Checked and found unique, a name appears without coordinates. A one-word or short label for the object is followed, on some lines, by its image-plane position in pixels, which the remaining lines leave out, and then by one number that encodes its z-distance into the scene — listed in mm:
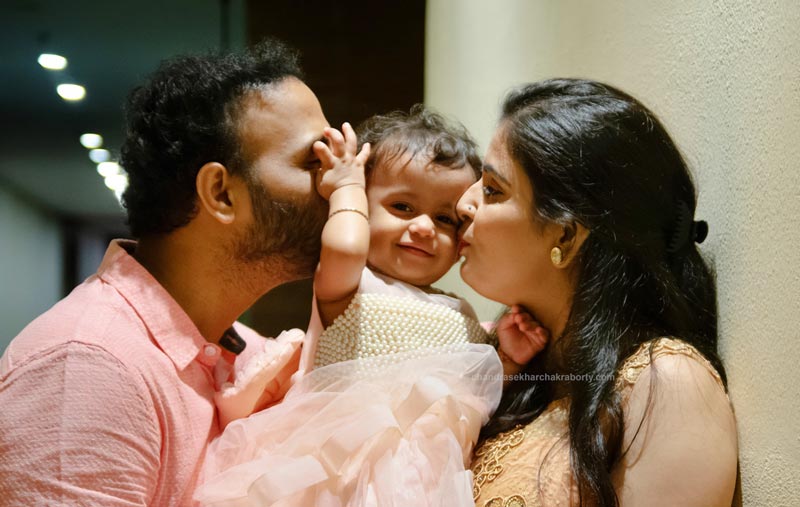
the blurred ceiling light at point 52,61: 3854
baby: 1528
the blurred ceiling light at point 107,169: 3873
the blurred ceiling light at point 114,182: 3891
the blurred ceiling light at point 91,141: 3865
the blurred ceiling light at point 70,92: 3861
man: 1543
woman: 1458
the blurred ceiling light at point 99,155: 3867
